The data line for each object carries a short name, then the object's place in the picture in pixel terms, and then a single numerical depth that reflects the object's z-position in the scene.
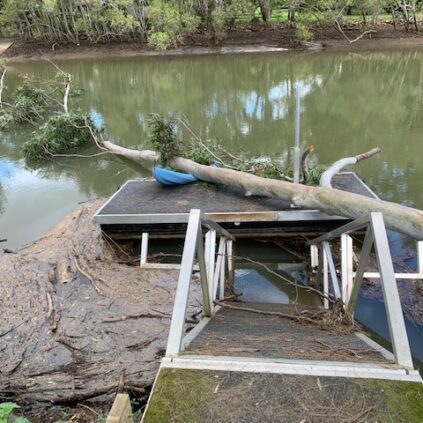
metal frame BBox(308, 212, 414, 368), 2.01
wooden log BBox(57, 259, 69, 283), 5.70
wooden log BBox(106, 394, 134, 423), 1.83
